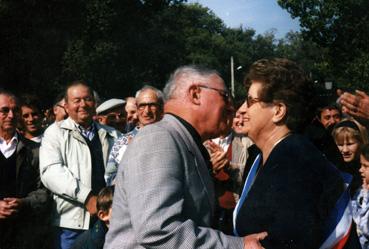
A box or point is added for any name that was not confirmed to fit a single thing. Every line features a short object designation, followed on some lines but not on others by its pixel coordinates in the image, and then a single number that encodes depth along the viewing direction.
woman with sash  2.69
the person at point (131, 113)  8.30
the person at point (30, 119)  7.20
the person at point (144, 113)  6.04
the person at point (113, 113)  8.51
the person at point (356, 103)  4.26
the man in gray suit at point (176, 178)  2.77
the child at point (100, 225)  5.17
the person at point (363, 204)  5.09
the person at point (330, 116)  7.57
